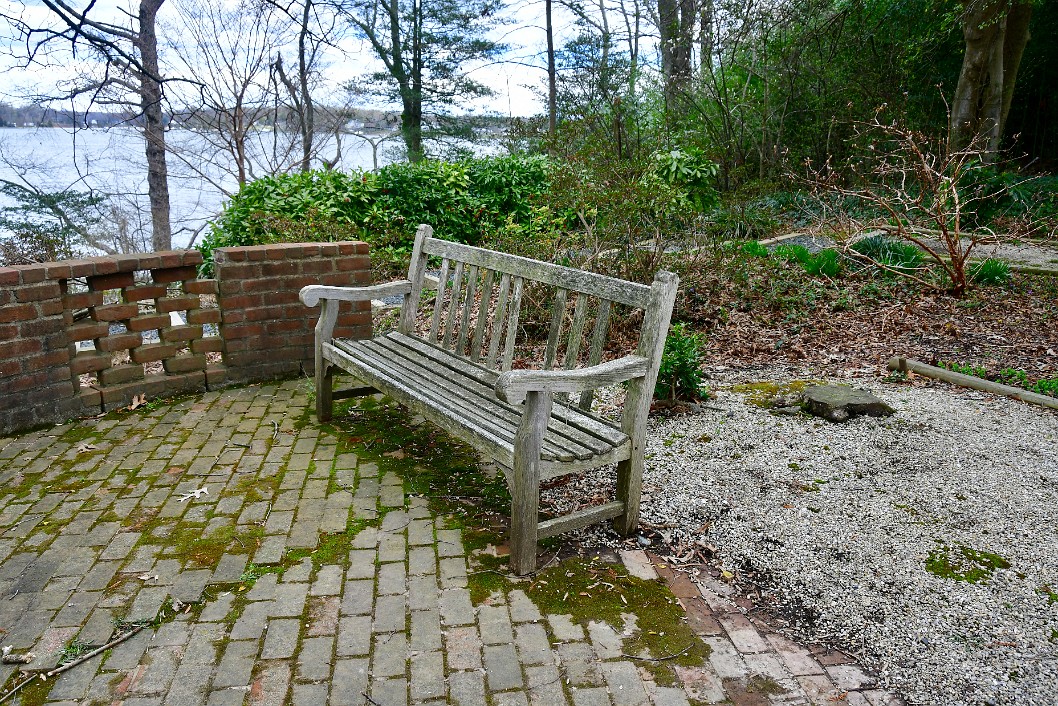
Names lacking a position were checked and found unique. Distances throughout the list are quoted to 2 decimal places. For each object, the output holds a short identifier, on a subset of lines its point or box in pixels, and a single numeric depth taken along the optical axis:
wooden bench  2.90
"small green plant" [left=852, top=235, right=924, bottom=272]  7.39
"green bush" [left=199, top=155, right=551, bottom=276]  9.19
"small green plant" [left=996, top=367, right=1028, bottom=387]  5.07
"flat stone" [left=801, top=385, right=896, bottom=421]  4.50
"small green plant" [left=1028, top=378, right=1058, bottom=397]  4.86
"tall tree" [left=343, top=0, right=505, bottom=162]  19.78
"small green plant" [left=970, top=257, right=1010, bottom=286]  7.16
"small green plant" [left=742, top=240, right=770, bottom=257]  7.76
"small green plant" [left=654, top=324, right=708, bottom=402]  4.59
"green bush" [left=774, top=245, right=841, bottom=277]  7.46
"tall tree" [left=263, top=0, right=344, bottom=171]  13.39
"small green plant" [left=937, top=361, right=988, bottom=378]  5.23
